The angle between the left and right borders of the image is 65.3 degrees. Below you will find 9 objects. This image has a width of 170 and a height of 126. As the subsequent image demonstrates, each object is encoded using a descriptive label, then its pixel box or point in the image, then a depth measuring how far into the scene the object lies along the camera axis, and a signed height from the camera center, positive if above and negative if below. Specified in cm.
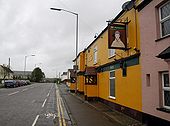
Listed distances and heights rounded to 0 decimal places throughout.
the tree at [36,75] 6549 -154
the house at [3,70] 4664 +51
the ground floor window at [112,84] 874 -80
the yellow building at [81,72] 1701 -1
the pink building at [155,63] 495 +37
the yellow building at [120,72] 636 +4
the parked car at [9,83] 2959 -253
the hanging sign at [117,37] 695 +186
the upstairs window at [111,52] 880 +134
